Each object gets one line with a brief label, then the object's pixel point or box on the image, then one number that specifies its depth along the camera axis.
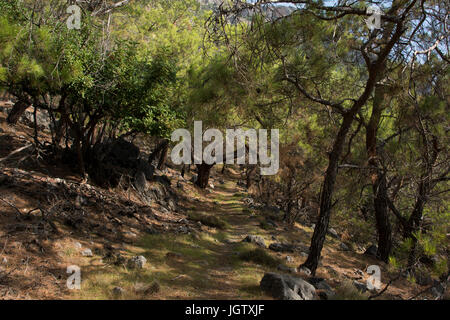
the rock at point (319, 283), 5.57
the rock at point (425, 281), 8.26
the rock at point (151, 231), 7.78
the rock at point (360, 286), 6.33
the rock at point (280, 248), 8.33
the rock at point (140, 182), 10.17
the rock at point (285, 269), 6.41
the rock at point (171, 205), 11.12
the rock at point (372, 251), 10.13
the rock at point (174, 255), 6.54
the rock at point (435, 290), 7.11
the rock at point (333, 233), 12.84
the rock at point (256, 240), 8.52
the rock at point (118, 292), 4.32
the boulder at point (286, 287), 4.64
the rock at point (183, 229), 8.53
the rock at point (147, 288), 4.56
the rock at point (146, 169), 11.18
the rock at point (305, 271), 6.31
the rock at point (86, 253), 5.48
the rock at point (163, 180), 12.23
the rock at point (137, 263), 5.50
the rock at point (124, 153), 10.40
